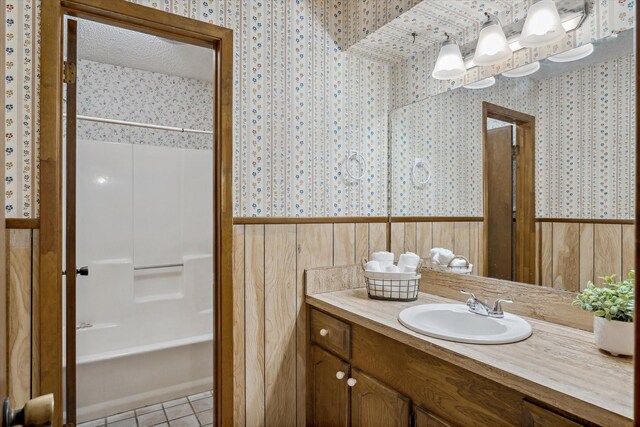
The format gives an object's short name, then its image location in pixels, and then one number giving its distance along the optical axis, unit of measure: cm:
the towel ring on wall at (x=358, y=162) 207
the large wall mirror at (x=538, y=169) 128
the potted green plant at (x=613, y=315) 107
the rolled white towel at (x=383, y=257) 198
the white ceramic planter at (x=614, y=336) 106
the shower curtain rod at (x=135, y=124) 256
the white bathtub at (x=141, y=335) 229
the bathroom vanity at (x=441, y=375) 90
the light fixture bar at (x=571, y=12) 136
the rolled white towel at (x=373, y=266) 185
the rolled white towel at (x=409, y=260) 189
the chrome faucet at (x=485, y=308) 144
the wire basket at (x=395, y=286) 178
